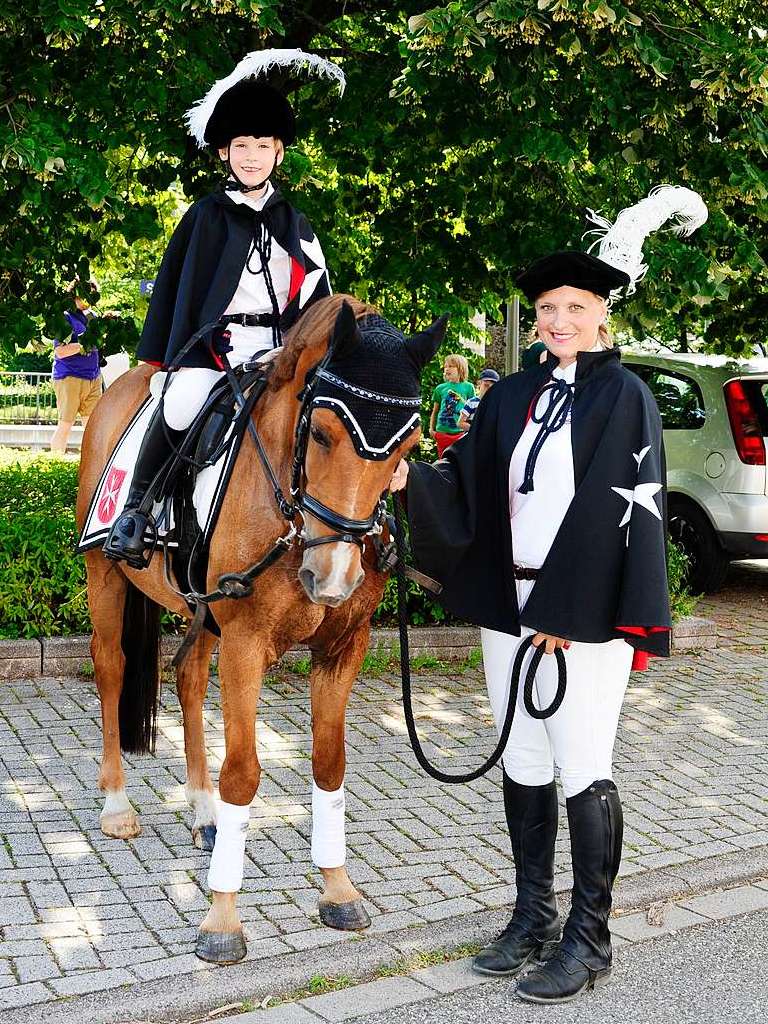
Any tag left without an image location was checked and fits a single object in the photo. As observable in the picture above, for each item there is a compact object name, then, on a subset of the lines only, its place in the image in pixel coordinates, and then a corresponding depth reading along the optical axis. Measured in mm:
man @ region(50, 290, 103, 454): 14008
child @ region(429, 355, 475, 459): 12953
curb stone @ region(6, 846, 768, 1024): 3949
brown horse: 3791
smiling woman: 4066
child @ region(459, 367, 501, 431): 12562
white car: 10680
